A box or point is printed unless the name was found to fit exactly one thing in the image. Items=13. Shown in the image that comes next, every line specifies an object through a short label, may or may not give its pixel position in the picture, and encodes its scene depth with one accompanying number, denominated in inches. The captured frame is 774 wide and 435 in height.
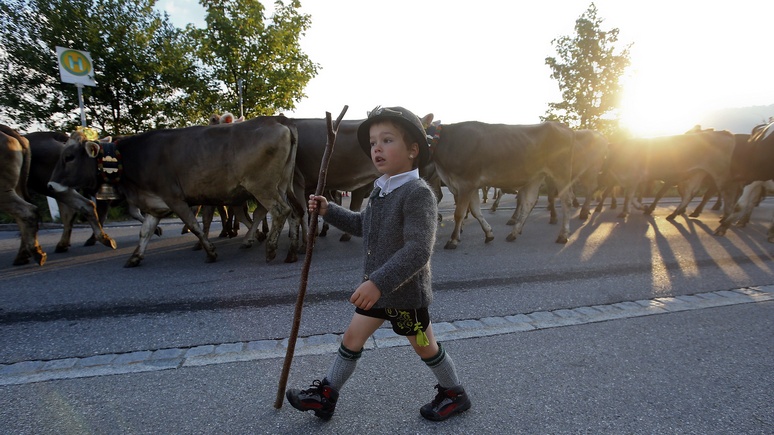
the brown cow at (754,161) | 263.1
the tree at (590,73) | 783.1
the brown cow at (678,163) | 320.5
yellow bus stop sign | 358.9
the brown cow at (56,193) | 233.8
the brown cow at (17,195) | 201.8
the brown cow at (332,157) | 244.4
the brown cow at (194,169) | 207.8
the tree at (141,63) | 485.1
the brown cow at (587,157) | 319.3
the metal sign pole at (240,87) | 511.5
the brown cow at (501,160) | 250.1
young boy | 67.4
